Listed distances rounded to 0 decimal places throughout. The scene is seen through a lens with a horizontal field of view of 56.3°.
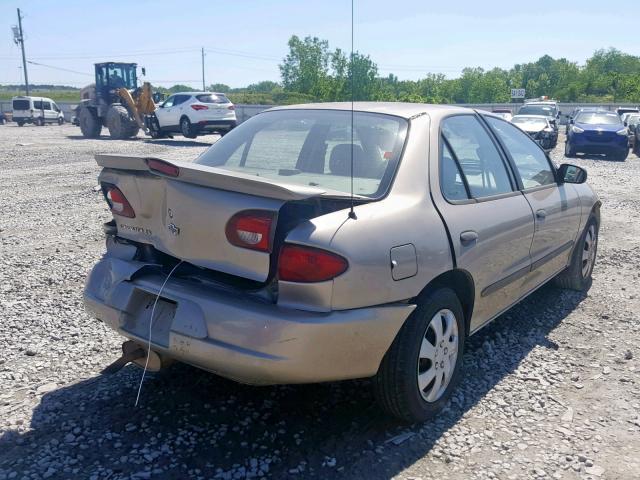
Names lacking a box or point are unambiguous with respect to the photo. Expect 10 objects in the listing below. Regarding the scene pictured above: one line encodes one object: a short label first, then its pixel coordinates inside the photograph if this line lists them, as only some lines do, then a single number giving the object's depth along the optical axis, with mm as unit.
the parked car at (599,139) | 18516
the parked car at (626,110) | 33875
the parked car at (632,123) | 22255
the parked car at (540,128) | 19544
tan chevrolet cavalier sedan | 2586
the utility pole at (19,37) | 65556
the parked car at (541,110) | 24188
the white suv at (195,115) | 22453
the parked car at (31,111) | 42150
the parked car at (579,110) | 20308
